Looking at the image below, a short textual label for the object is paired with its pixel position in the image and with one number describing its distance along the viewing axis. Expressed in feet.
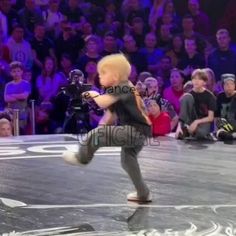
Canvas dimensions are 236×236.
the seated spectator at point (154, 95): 17.13
